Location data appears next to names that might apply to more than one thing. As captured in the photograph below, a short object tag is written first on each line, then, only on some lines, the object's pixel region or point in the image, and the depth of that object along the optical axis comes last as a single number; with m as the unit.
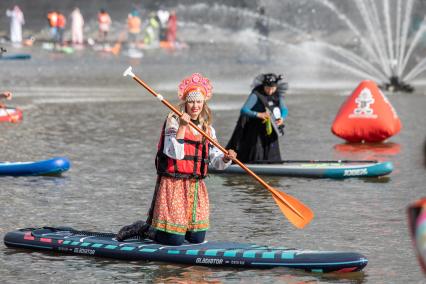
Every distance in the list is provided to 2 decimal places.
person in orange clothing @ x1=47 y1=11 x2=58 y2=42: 59.02
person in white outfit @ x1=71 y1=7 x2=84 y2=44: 60.97
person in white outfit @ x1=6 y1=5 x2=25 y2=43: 58.94
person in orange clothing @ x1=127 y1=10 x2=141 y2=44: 68.50
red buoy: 22.09
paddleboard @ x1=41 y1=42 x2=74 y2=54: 59.41
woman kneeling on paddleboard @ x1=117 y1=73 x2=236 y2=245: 11.00
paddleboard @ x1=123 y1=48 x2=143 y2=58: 58.81
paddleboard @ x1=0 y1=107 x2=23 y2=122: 22.48
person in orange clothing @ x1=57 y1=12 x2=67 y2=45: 59.28
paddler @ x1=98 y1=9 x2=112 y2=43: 63.91
